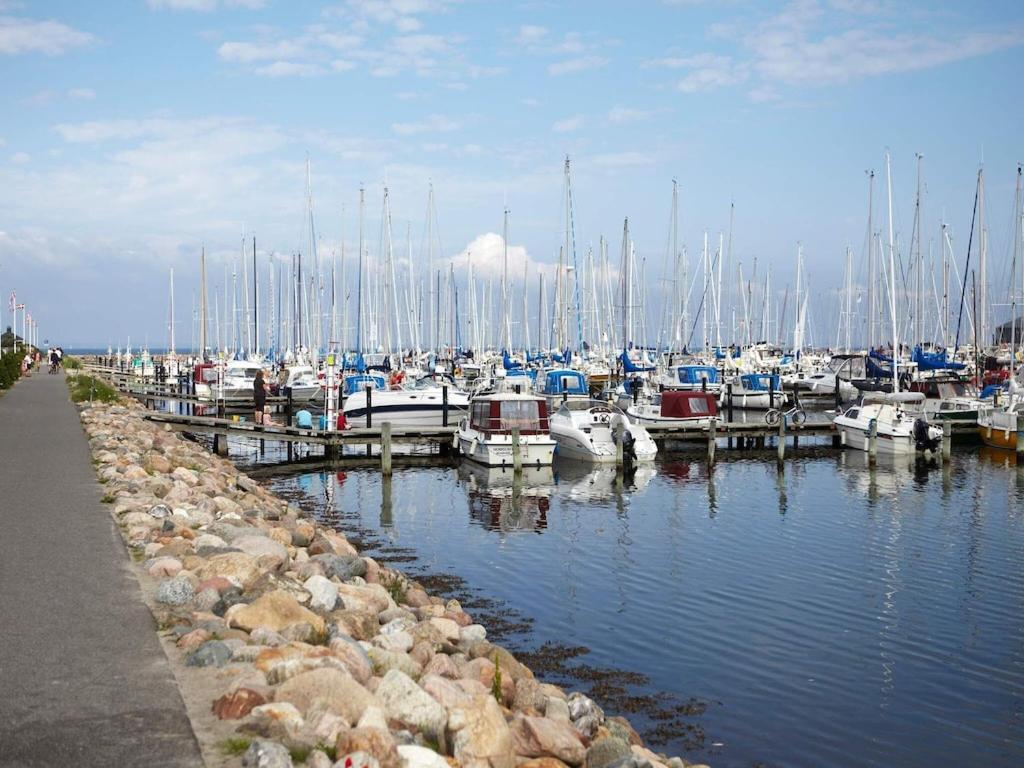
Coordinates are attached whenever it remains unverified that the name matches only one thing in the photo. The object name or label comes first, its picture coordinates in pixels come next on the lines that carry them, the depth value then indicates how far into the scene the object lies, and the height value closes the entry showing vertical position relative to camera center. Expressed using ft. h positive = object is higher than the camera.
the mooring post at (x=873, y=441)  125.39 -11.56
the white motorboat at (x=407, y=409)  147.54 -8.23
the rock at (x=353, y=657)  29.22 -8.95
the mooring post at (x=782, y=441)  123.24 -11.07
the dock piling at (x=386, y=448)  112.78 -10.70
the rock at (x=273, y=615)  32.35 -8.42
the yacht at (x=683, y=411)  142.20 -8.53
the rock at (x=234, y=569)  37.70 -8.09
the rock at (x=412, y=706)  25.98 -9.17
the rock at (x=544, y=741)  27.04 -10.42
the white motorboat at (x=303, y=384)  200.54 -6.20
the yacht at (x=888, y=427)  131.23 -10.31
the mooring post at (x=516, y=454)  114.93 -11.62
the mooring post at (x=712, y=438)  123.65 -10.84
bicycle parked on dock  145.59 -10.11
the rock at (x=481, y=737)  25.05 -9.64
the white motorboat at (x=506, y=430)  117.91 -9.24
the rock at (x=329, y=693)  24.99 -8.49
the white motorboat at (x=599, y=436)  122.72 -10.47
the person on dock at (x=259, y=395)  127.13 -5.32
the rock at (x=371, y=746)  22.22 -8.63
